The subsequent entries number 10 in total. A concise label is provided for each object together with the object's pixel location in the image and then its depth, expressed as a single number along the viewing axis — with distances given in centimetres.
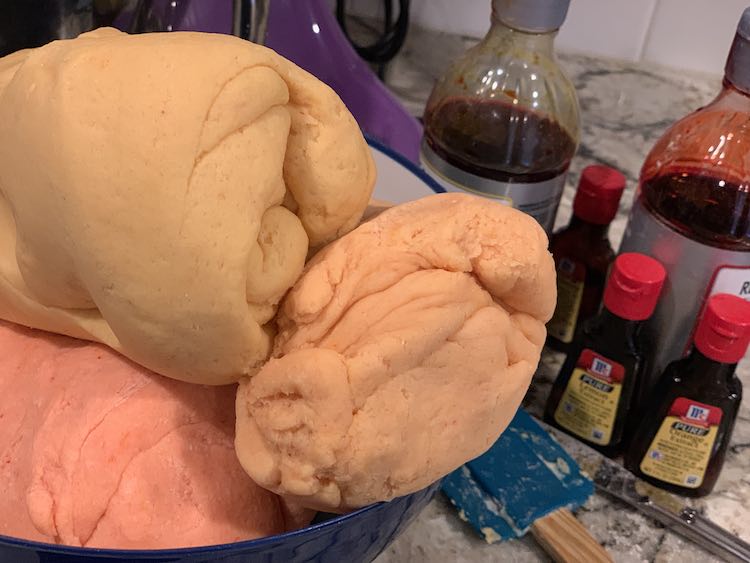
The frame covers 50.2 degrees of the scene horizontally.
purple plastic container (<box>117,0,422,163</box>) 103
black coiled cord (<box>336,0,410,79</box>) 124
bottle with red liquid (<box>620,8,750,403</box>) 69
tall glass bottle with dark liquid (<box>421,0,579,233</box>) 78
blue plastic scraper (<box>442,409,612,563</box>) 65
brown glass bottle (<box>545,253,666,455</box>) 68
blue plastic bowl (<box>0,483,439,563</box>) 37
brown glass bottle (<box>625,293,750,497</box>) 64
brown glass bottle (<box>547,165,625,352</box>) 80
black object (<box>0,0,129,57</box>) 73
